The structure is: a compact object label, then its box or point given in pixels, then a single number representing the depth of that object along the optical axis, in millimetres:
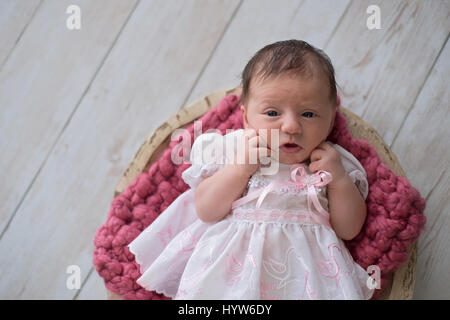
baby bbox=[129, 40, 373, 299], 915
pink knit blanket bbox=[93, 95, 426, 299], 973
